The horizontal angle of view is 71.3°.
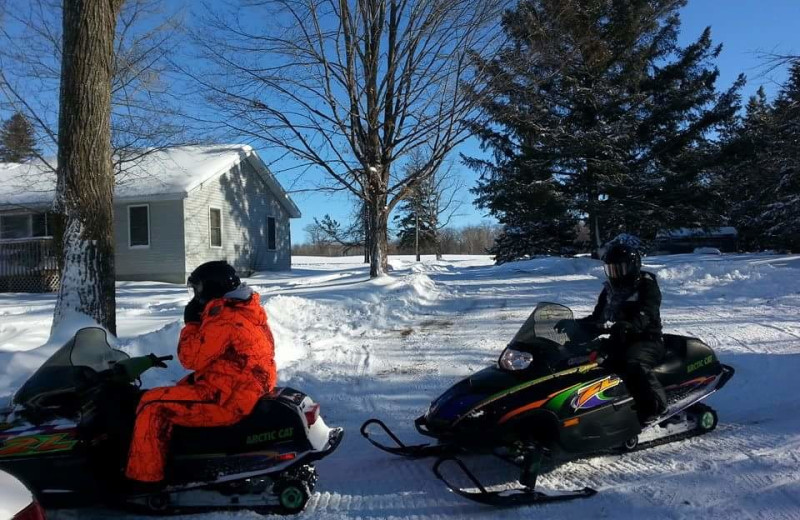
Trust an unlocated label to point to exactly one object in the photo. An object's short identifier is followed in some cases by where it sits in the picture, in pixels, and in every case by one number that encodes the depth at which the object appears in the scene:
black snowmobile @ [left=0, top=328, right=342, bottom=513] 3.10
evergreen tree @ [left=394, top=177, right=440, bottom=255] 51.69
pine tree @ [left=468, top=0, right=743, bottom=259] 22.77
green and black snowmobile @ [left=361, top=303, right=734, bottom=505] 3.54
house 18.30
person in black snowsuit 3.98
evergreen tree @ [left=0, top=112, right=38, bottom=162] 15.94
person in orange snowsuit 3.12
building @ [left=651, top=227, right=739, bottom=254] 38.91
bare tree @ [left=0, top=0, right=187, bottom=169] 15.52
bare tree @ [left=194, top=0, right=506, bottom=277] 14.91
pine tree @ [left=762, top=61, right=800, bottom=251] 26.75
